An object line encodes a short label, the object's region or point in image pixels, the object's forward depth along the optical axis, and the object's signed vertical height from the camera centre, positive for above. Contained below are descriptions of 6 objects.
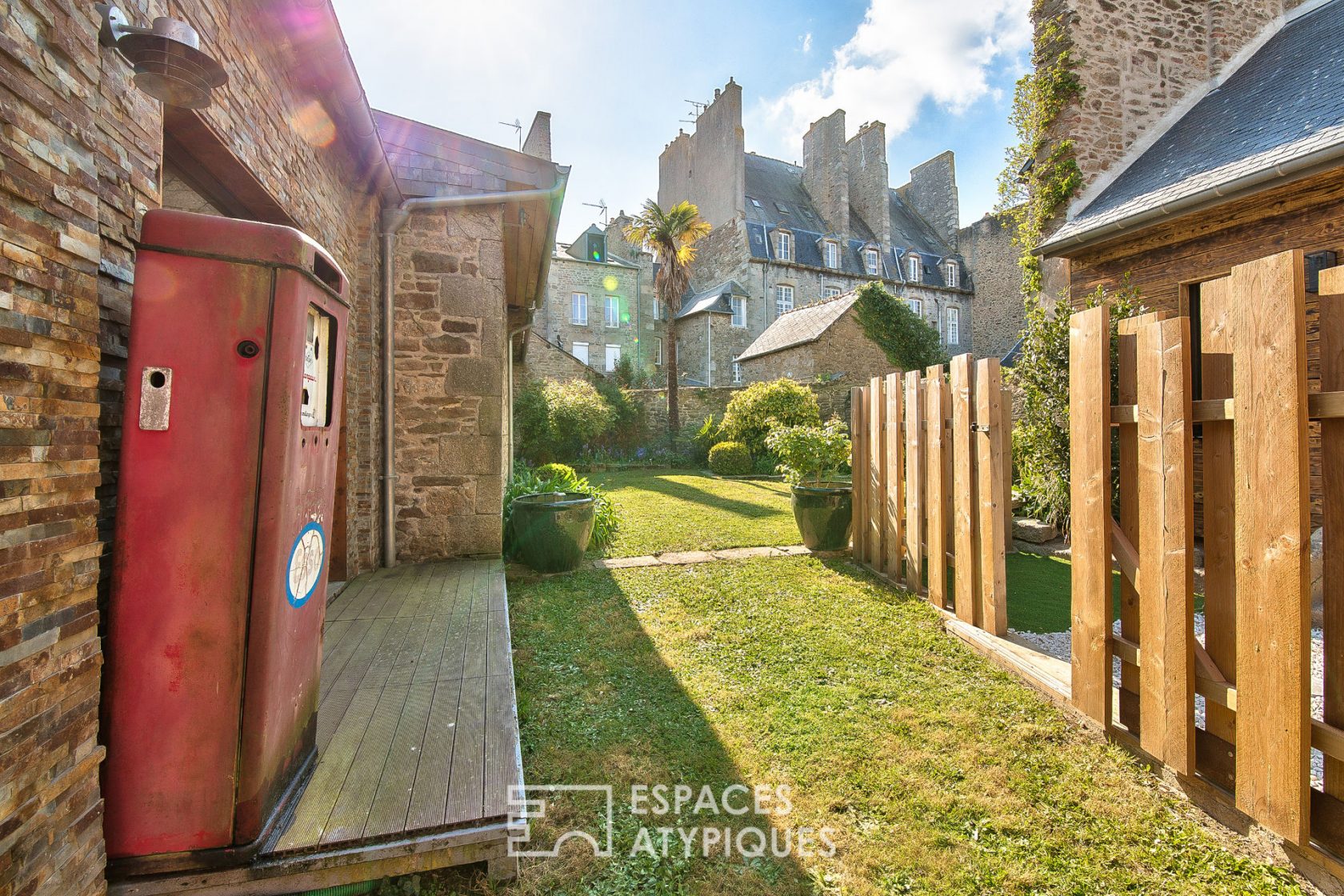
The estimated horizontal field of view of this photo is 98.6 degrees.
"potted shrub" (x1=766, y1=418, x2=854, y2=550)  5.99 -0.25
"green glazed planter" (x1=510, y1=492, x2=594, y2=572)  5.38 -0.70
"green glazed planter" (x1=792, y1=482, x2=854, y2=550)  5.97 -0.57
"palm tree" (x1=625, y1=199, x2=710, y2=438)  17.58 +6.80
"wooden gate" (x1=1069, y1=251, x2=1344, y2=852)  1.77 -0.28
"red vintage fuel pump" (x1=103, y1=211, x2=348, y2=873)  1.48 -0.22
